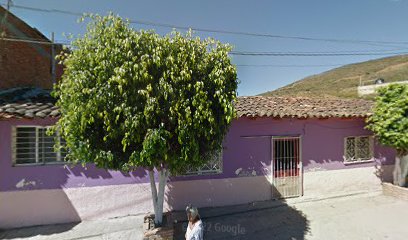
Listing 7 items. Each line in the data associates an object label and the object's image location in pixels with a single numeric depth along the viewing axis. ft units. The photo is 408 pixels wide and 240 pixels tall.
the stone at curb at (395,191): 23.49
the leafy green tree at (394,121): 22.00
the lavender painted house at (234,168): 17.52
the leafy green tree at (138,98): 11.19
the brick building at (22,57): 24.23
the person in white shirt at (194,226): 12.30
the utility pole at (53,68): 32.04
